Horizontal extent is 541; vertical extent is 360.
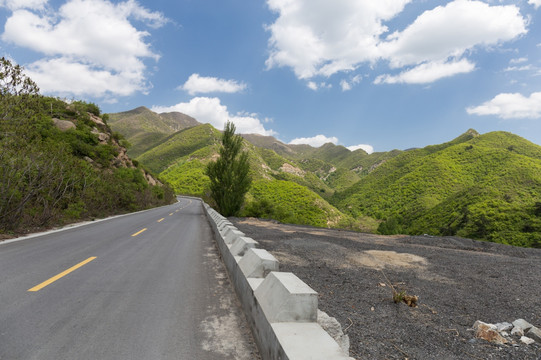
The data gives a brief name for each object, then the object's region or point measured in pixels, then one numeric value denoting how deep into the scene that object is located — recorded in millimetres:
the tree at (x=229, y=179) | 24245
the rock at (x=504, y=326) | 3412
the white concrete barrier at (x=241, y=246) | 4973
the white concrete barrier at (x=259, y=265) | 3740
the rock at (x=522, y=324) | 3406
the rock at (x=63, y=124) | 29031
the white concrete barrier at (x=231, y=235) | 6301
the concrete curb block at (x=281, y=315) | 2010
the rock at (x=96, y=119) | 36491
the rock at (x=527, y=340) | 3109
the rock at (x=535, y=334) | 3184
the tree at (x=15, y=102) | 9422
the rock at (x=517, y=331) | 3301
